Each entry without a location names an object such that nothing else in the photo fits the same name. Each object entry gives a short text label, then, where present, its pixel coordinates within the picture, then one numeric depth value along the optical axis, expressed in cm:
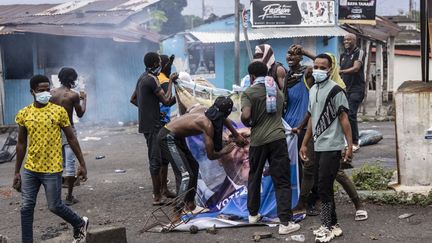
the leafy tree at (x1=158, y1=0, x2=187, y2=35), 2936
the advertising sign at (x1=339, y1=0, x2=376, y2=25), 1802
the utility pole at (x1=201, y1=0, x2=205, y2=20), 4372
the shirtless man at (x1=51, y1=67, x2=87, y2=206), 692
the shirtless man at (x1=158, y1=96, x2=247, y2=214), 579
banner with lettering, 593
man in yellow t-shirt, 514
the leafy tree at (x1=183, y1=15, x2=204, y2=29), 3472
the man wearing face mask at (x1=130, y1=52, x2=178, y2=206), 683
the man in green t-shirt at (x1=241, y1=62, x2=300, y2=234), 549
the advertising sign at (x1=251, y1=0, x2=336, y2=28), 1773
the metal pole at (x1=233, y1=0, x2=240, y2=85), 1527
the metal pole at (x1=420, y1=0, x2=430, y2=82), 693
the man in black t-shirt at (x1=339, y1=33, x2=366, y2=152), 871
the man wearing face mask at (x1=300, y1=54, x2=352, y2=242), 512
